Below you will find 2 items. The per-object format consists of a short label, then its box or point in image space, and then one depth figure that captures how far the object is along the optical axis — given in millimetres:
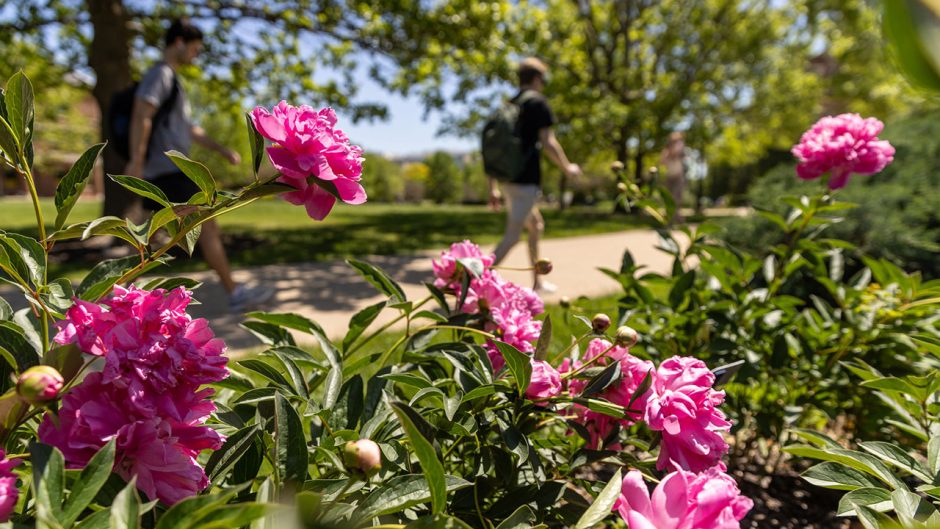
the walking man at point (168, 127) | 3713
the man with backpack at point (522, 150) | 4562
